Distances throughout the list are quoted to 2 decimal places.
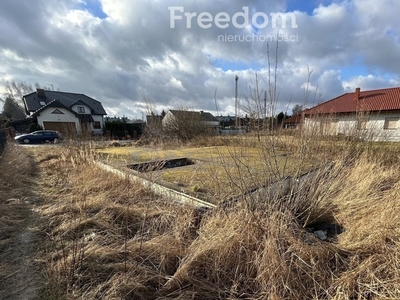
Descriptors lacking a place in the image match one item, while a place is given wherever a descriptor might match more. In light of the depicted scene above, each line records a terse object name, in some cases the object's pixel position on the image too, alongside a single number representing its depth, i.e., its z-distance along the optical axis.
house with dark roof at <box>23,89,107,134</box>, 26.75
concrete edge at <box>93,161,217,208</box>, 3.17
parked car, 19.52
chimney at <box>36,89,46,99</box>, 32.16
